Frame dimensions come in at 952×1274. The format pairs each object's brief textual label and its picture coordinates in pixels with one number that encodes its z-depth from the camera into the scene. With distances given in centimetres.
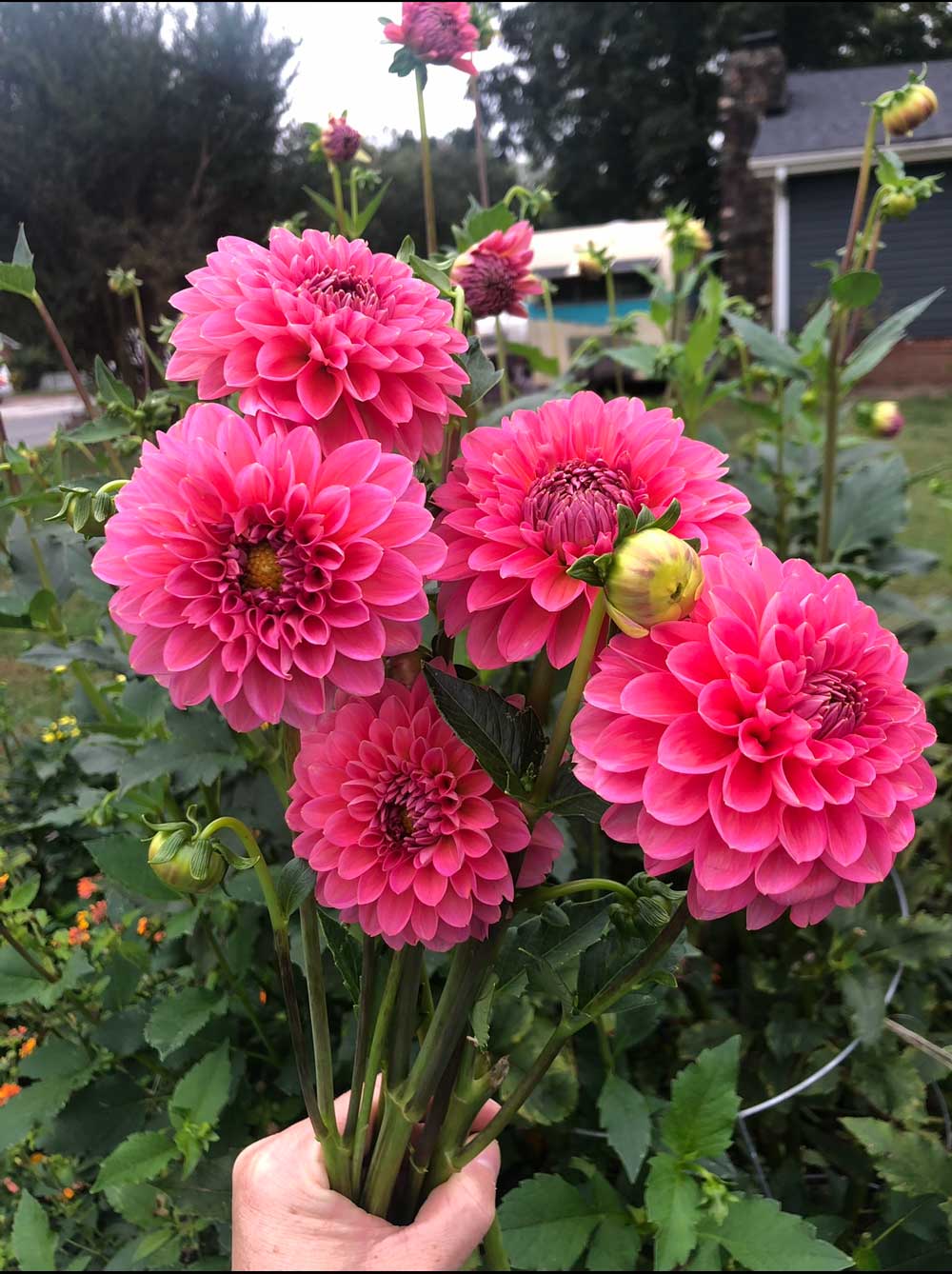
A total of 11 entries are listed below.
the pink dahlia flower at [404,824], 48
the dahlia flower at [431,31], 106
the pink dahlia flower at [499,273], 90
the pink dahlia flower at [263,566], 42
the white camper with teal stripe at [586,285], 716
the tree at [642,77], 1847
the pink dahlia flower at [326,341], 45
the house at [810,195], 1009
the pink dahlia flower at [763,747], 40
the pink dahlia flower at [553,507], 45
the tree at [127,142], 839
